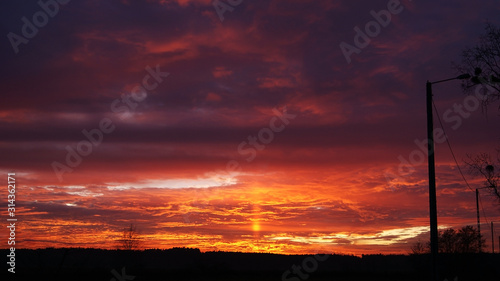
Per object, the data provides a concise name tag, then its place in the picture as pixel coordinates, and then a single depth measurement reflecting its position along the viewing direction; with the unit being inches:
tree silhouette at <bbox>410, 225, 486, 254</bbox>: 1935.3
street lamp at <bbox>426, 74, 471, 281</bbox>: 745.0
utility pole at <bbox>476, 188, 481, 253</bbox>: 1963.2
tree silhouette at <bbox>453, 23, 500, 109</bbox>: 1032.2
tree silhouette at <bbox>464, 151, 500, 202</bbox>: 1182.3
